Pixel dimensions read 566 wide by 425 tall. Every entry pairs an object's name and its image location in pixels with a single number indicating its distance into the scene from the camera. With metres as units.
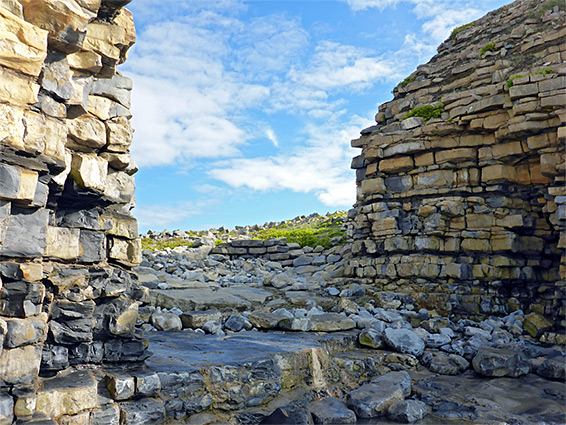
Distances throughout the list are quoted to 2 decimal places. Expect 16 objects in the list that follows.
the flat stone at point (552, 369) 5.95
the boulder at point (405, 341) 6.71
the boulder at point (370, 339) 6.75
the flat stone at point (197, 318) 7.25
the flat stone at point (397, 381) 5.46
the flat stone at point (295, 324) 7.23
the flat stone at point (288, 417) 4.31
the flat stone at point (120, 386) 4.15
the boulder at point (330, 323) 7.28
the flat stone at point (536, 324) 8.13
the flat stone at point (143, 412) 4.07
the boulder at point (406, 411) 4.70
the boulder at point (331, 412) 4.59
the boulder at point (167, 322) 7.13
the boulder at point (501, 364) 6.03
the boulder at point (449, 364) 6.27
